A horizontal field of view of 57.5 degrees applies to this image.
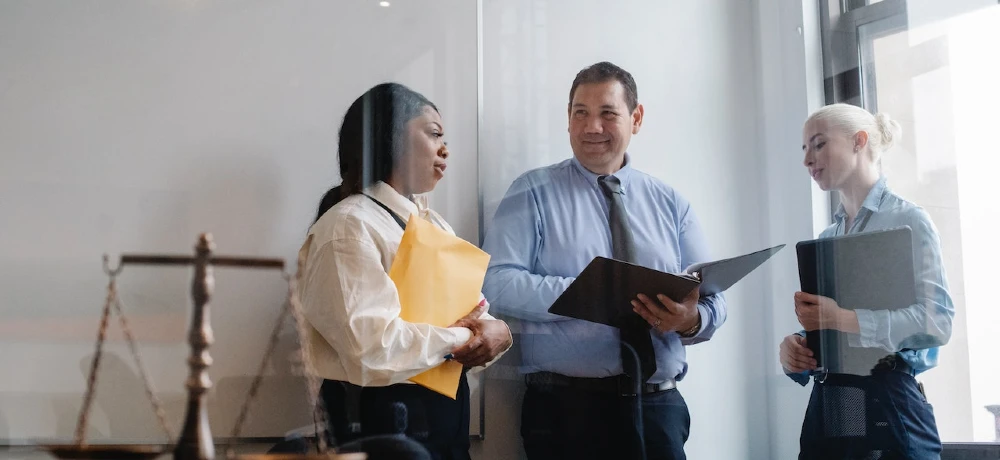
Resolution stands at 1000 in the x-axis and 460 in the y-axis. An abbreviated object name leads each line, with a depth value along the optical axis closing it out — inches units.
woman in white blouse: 62.5
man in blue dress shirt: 79.3
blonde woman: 82.7
